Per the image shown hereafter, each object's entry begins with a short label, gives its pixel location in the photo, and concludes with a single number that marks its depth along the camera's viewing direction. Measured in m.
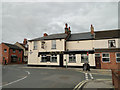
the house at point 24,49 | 48.09
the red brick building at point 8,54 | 38.85
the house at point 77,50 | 20.06
